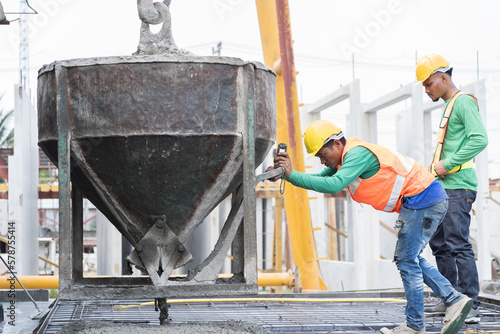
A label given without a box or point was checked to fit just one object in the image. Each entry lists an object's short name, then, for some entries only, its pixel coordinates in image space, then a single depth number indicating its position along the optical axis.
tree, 33.09
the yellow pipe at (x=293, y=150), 9.56
